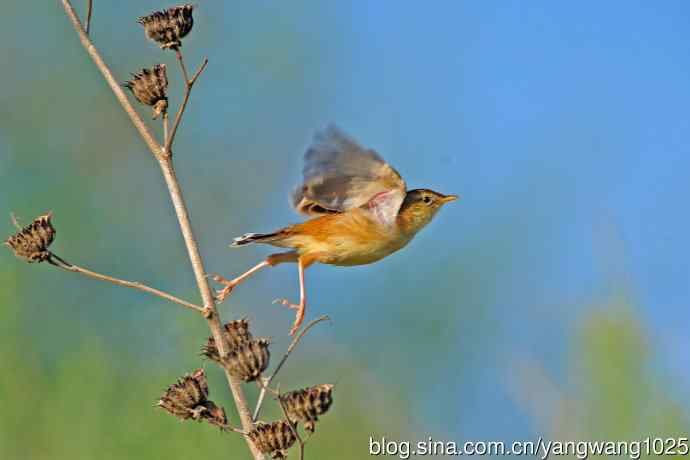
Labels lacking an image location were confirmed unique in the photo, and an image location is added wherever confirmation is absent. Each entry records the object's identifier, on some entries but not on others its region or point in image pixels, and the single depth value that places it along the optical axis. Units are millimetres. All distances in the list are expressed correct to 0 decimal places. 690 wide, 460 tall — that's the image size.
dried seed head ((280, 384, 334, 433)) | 4910
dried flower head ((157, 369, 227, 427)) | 5137
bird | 7125
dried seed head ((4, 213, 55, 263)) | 5520
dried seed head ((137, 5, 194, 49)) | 5824
